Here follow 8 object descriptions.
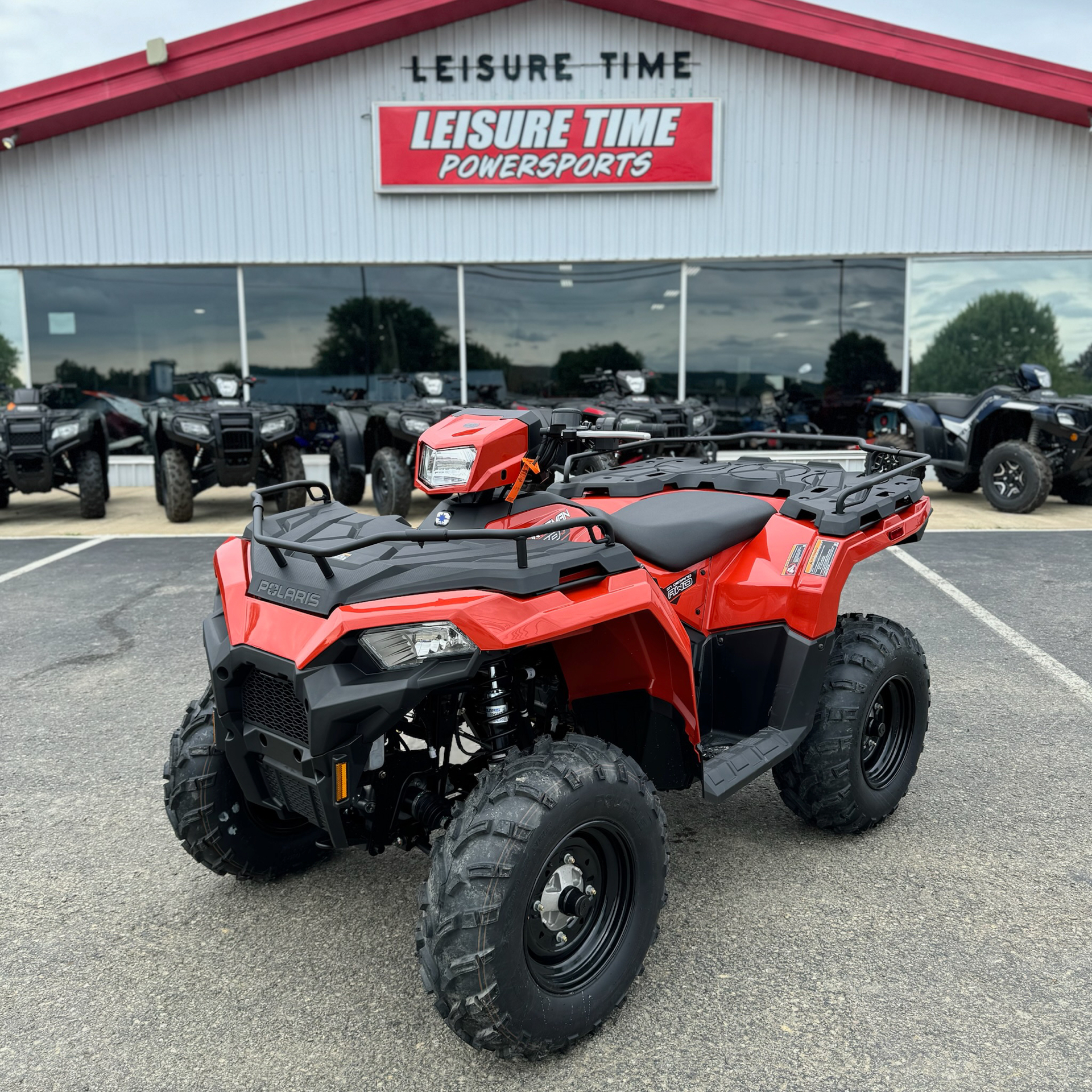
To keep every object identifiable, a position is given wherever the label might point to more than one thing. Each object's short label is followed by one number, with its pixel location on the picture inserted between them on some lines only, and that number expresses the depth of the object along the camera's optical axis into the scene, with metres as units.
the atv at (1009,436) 9.55
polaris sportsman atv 2.06
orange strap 2.68
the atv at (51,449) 9.44
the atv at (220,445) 9.70
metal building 12.36
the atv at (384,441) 9.40
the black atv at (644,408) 9.47
